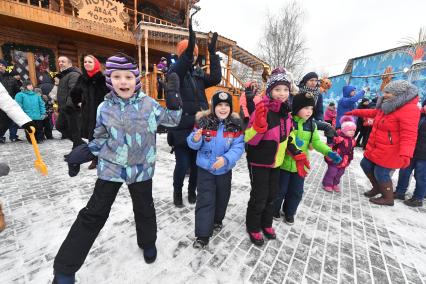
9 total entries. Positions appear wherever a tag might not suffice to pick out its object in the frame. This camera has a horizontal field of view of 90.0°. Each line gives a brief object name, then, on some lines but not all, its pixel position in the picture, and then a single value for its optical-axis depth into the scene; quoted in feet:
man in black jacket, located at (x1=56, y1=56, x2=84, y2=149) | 12.34
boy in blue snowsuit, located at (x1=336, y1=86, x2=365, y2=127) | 19.45
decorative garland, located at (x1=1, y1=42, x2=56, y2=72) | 28.71
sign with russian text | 29.91
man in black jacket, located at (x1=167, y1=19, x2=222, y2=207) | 8.32
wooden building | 27.40
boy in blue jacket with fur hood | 6.81
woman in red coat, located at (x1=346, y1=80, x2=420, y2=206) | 9.65
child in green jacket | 7.89
